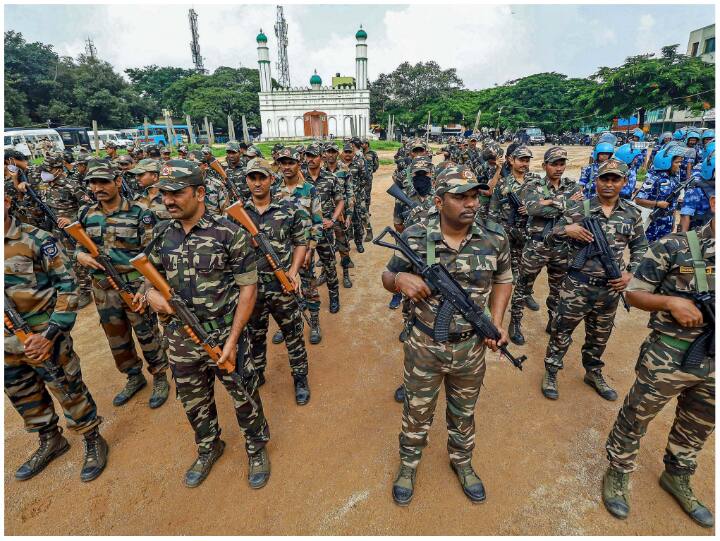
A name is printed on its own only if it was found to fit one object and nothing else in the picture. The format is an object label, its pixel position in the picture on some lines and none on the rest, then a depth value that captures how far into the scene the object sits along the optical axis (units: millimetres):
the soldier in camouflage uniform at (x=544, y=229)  4441
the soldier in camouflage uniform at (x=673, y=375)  2242
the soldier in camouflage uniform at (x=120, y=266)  3625
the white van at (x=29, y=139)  25859
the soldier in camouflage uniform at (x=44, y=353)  2691
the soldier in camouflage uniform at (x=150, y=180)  4523
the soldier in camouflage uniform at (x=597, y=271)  3475
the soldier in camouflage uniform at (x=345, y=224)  6918
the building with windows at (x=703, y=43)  35062
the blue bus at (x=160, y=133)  40094
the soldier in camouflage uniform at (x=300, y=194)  4492
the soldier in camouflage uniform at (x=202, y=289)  2582
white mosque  43969
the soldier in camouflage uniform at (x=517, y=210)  5109
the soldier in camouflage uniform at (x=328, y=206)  6004
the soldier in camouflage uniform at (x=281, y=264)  3689
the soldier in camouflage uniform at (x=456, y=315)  2422
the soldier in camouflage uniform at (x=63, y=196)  6129
